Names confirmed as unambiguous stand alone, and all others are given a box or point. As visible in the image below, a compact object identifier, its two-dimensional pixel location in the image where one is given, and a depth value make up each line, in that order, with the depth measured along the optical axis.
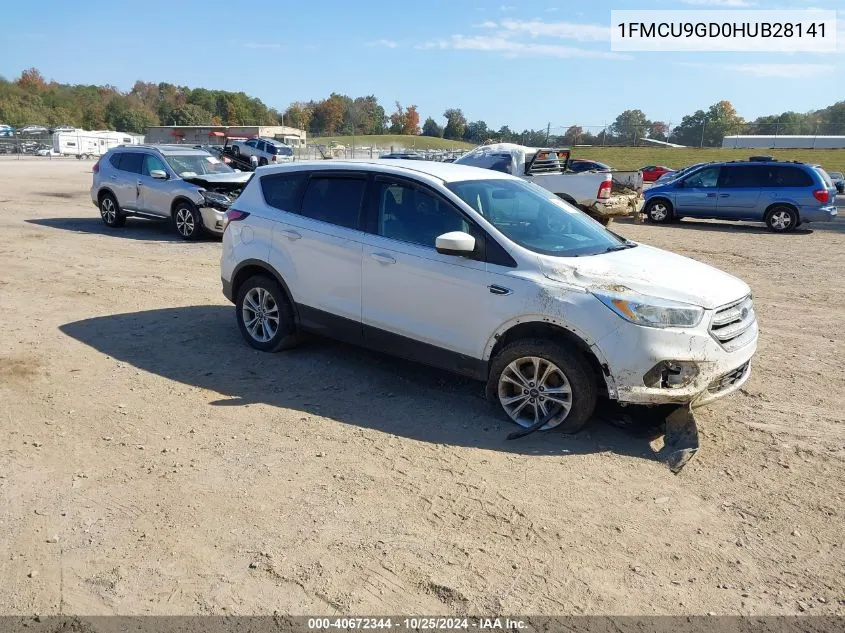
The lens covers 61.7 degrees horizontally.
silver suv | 13.55
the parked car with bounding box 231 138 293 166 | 38.55
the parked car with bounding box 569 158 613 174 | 28.00
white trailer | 65.06
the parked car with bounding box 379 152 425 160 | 33.70
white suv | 4.59
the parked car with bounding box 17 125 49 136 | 77.66
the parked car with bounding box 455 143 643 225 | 16.05
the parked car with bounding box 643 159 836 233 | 17.34
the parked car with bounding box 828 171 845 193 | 28.36
